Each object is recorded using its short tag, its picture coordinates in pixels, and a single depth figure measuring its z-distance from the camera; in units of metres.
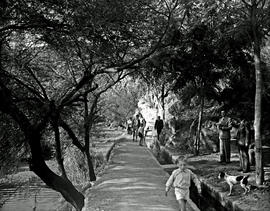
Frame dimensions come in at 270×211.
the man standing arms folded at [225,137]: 13.59
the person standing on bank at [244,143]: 11.35
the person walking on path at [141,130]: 22.59
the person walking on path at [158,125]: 20.23
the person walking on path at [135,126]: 24.41
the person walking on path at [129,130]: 35.47
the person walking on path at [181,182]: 7.69
